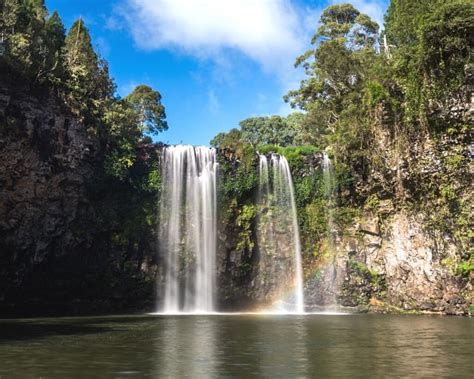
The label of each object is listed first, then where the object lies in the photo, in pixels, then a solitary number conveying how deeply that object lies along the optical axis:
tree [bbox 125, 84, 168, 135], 55.09
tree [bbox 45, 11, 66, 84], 26.67
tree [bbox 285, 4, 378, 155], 28.31
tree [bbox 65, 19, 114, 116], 27.27
